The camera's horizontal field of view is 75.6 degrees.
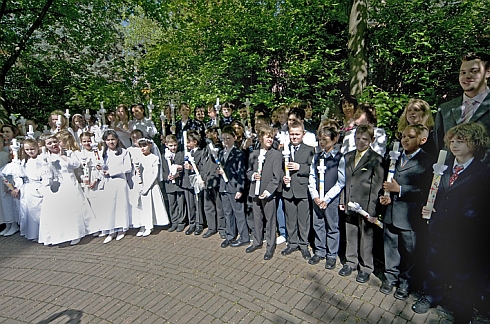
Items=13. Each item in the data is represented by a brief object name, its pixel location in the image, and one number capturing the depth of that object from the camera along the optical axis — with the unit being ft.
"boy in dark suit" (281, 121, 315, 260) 15.33
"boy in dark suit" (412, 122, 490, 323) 9.88
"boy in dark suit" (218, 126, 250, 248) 17.31
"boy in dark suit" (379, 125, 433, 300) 11.64
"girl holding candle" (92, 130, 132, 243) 19.69
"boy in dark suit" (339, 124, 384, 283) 12.87
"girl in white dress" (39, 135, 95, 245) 19.07
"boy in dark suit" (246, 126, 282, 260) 15.66
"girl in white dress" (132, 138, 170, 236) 20.04
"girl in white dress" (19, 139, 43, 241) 20.36
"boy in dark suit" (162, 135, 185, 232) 19.61
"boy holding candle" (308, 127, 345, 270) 14.17
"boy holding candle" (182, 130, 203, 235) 19.06
